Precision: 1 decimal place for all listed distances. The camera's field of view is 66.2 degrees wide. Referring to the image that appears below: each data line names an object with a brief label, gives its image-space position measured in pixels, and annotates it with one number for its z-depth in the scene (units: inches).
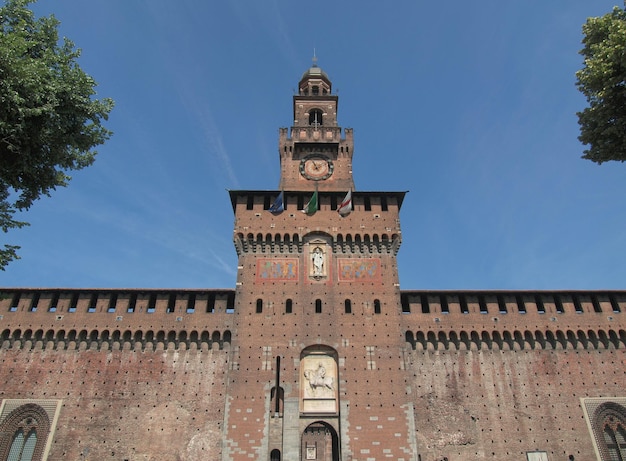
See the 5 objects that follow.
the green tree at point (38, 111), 412.5
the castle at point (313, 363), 879.7
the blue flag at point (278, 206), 1077.8
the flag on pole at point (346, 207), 1074.1
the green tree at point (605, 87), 410.6
